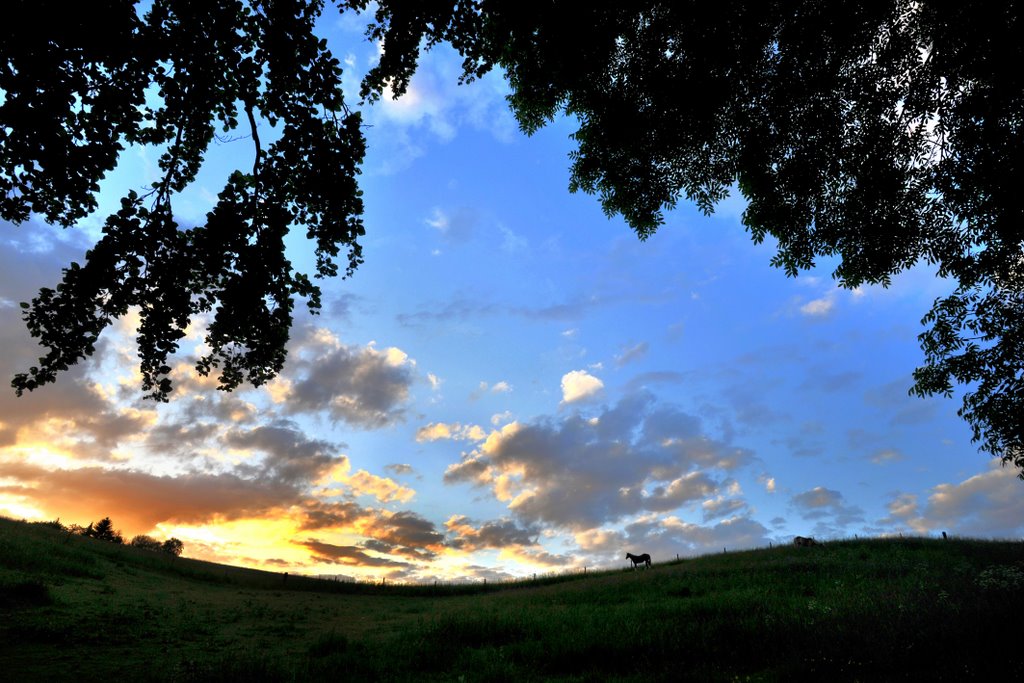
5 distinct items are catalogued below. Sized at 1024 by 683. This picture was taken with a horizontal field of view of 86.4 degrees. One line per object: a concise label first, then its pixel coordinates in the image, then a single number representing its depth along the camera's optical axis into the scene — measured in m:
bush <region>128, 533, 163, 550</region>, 81.68
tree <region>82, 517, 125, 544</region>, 77.18
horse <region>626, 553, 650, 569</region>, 37.22
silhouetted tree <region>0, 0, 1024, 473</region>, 10.24
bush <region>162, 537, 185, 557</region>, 90.55
